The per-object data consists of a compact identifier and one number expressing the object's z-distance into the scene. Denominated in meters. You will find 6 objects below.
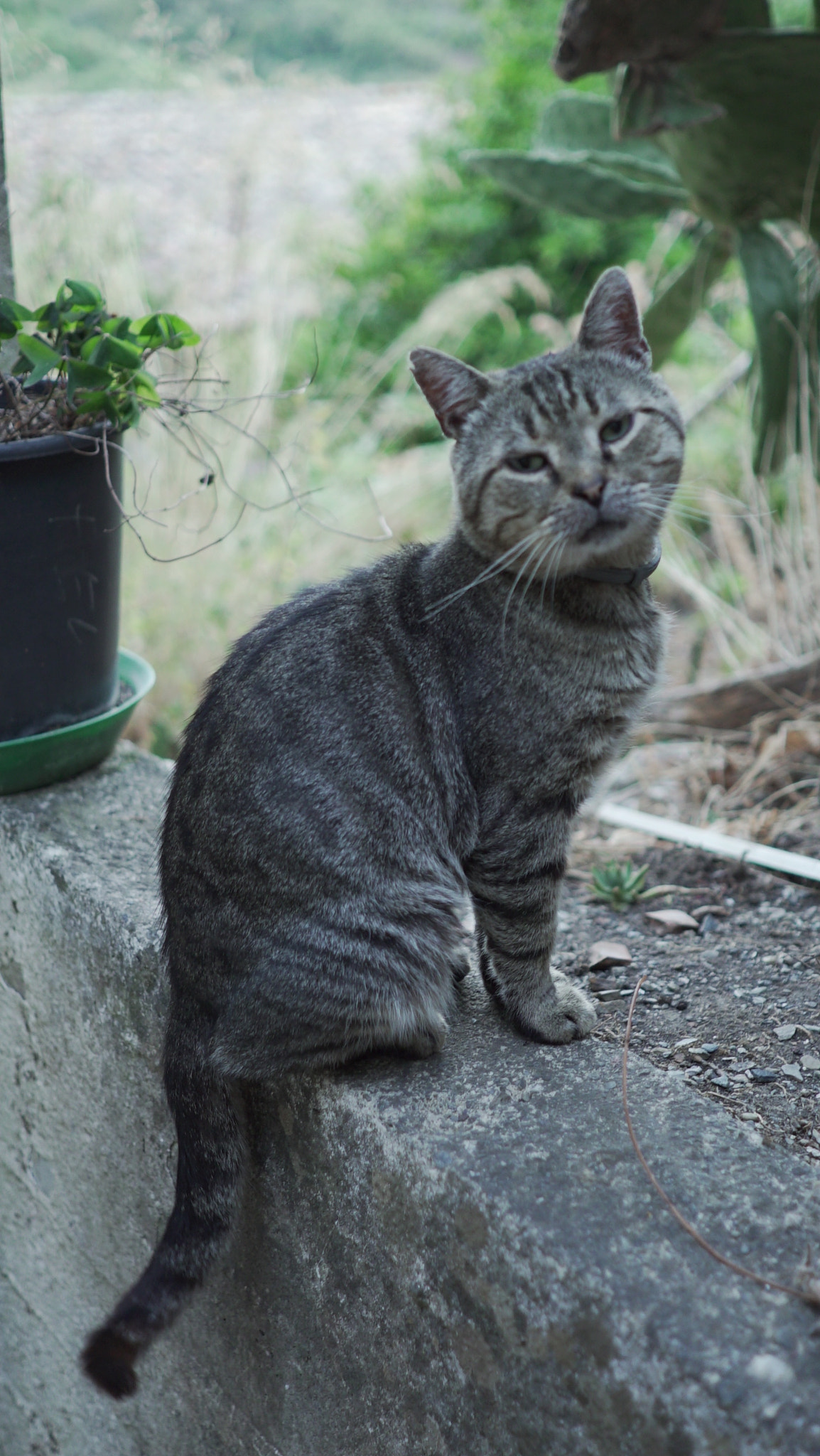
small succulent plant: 2.22
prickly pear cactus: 2.46
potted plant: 1.86
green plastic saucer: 2.07
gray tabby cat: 1.51
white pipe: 2.22
